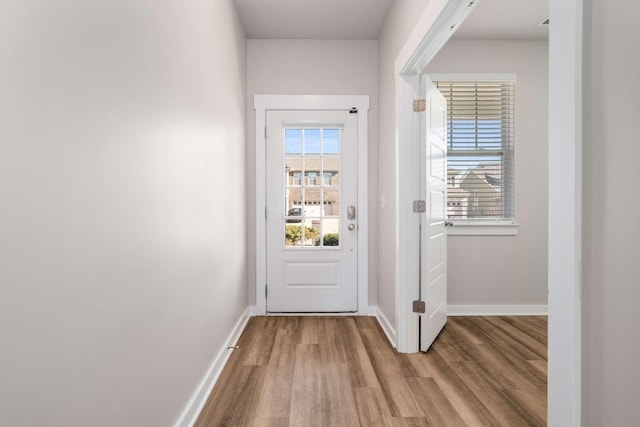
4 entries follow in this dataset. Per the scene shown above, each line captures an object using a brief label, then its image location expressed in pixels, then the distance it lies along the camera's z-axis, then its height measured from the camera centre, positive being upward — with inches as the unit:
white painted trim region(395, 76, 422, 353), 104.4 -0.1
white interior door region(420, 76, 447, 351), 105.0 -3.1
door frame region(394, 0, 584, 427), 36.6 -0.4
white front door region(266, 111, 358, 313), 143.3 -3.7
